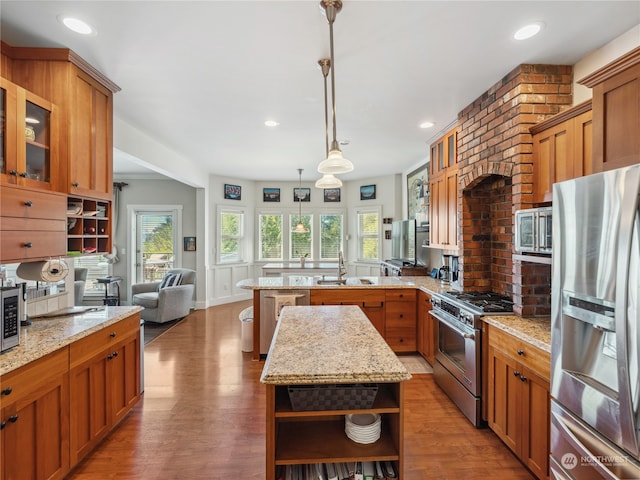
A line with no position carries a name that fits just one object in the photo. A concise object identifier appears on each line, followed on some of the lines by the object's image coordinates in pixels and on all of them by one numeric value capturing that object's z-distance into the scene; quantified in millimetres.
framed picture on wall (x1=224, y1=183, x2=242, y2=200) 6957
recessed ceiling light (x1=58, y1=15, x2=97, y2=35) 1891
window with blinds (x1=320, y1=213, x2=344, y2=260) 7609
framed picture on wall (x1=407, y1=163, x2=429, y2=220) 5199
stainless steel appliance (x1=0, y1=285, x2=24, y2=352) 1616
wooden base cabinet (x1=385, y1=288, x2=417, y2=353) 3871
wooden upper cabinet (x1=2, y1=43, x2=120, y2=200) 2143
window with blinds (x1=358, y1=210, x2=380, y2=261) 6970
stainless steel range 2414
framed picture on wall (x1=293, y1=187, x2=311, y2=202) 7527
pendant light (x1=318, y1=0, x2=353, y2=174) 2170
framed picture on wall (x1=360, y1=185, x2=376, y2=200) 7043
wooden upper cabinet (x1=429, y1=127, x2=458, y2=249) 3541
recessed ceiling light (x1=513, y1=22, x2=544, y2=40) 1915
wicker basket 1373
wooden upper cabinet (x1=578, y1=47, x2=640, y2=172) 1473
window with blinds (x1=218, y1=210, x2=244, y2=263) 6918
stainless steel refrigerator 1181
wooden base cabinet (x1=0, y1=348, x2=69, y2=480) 1475
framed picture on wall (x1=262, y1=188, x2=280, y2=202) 7535
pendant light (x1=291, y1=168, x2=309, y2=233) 6793
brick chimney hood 2344
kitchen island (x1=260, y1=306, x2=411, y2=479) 1310
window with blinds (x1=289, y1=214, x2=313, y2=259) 7605
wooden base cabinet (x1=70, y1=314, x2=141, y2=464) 1929
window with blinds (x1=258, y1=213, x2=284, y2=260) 7559
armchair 5238
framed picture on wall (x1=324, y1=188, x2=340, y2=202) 7566
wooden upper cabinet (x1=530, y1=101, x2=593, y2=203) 1918
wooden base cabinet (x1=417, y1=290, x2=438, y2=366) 3438
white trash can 4039
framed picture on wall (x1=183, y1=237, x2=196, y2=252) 6582
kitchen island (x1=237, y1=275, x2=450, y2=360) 3791
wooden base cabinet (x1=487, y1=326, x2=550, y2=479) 1787
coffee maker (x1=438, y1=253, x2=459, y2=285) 3707
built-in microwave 1938
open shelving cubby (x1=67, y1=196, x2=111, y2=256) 2330
